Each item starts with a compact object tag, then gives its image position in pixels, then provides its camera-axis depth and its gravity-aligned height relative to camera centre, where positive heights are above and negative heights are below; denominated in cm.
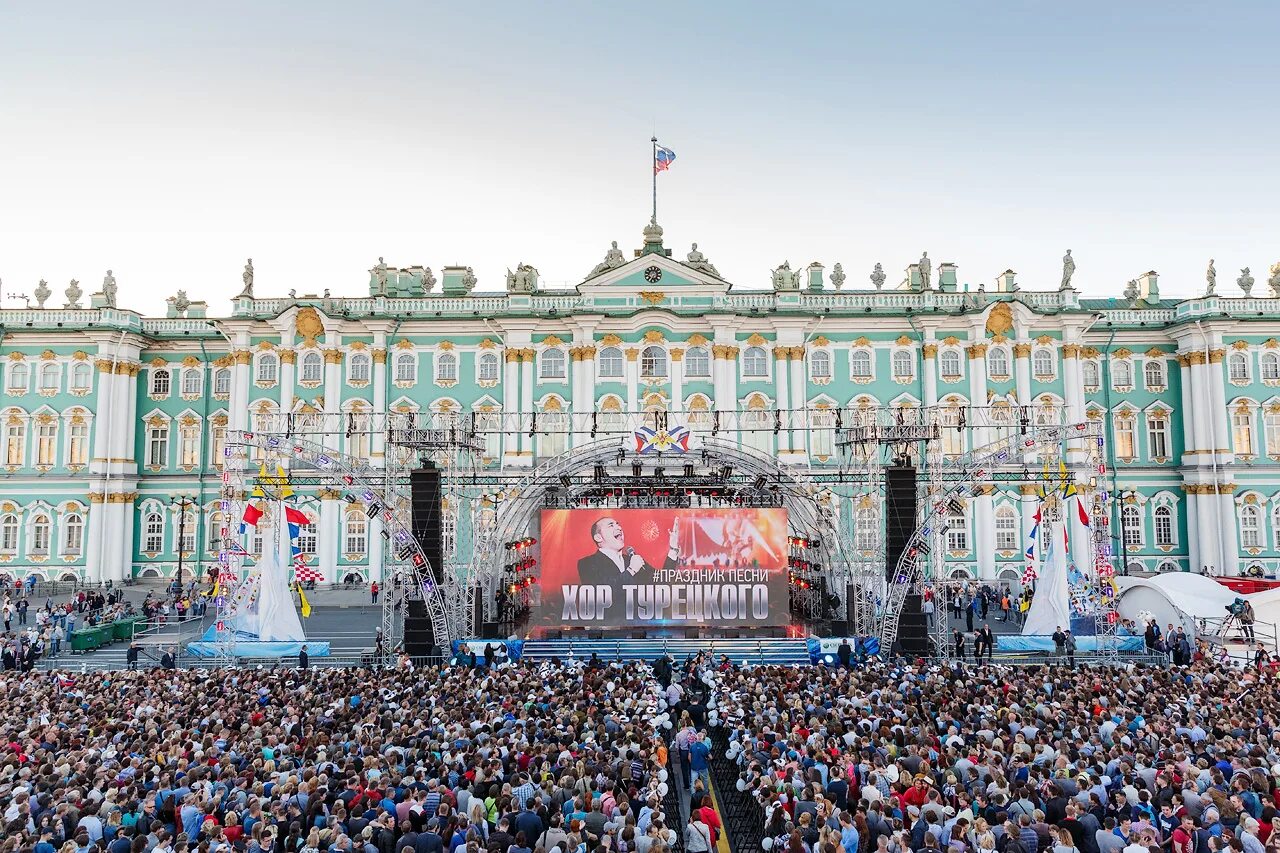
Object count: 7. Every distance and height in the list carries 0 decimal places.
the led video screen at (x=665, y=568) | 3253 -153
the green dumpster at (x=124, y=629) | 3139 -358
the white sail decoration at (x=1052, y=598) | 2997 -247
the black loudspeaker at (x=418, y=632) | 2812 -334
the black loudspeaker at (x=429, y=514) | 2891 +46
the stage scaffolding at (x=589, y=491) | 2842 +125
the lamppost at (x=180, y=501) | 4647 +146
